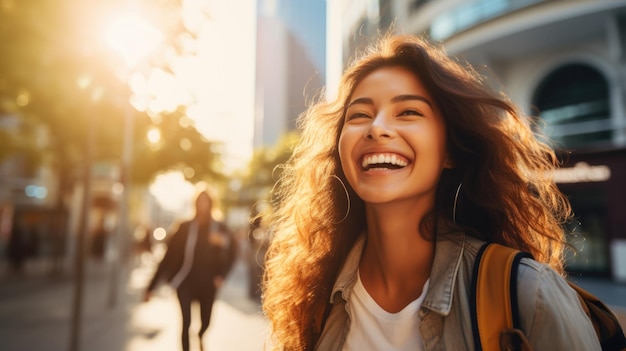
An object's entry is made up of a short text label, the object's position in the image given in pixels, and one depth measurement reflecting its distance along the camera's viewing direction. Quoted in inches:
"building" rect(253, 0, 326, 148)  2632.9
